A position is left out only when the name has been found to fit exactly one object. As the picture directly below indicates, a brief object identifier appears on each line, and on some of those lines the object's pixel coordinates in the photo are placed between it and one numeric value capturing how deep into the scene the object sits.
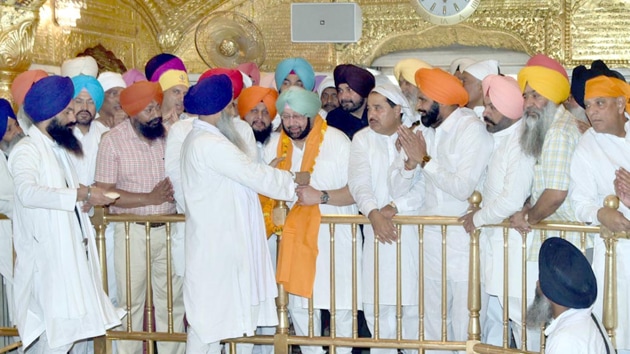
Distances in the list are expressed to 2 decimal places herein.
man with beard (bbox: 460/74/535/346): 4.80
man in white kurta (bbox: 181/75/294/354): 4.84
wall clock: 10.34
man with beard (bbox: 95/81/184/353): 5.53
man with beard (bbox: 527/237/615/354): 3.46
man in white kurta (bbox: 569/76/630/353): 4.55
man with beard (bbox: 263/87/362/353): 5.19
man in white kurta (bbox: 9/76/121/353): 4.74
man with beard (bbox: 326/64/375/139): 5.96
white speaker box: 10.49
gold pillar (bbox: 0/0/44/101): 8.20
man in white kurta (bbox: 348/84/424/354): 5.25
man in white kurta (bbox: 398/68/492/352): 5.08
